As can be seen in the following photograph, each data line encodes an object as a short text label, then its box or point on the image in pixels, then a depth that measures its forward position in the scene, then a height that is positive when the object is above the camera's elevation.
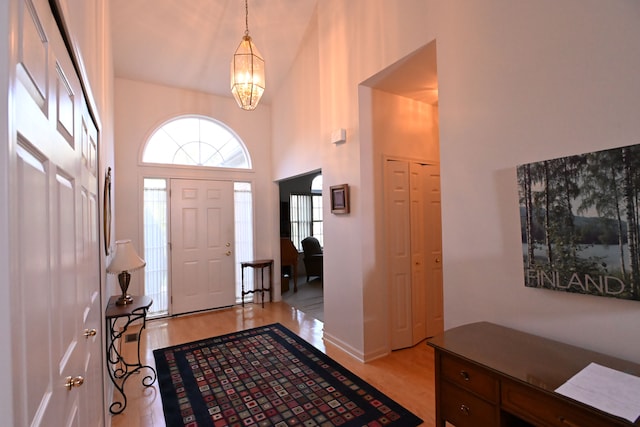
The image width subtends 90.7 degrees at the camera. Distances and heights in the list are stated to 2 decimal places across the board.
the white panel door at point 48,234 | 0.62 -0.02
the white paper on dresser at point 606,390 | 1.08 -0.66
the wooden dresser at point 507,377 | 1.23 -0.71
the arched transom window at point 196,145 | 4.61 +1.20
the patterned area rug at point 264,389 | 2.26 -1.40
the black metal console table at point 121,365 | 2.42 -1.30
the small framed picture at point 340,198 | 3.26 +0.22
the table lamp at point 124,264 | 2.51 -0.32
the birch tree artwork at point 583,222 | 1.38 -0.04
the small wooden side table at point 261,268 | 4.99 -0.78
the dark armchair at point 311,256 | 6.77 -0.78
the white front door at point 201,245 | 4.66 -0.34
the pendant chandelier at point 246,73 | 2.85 +1.35
